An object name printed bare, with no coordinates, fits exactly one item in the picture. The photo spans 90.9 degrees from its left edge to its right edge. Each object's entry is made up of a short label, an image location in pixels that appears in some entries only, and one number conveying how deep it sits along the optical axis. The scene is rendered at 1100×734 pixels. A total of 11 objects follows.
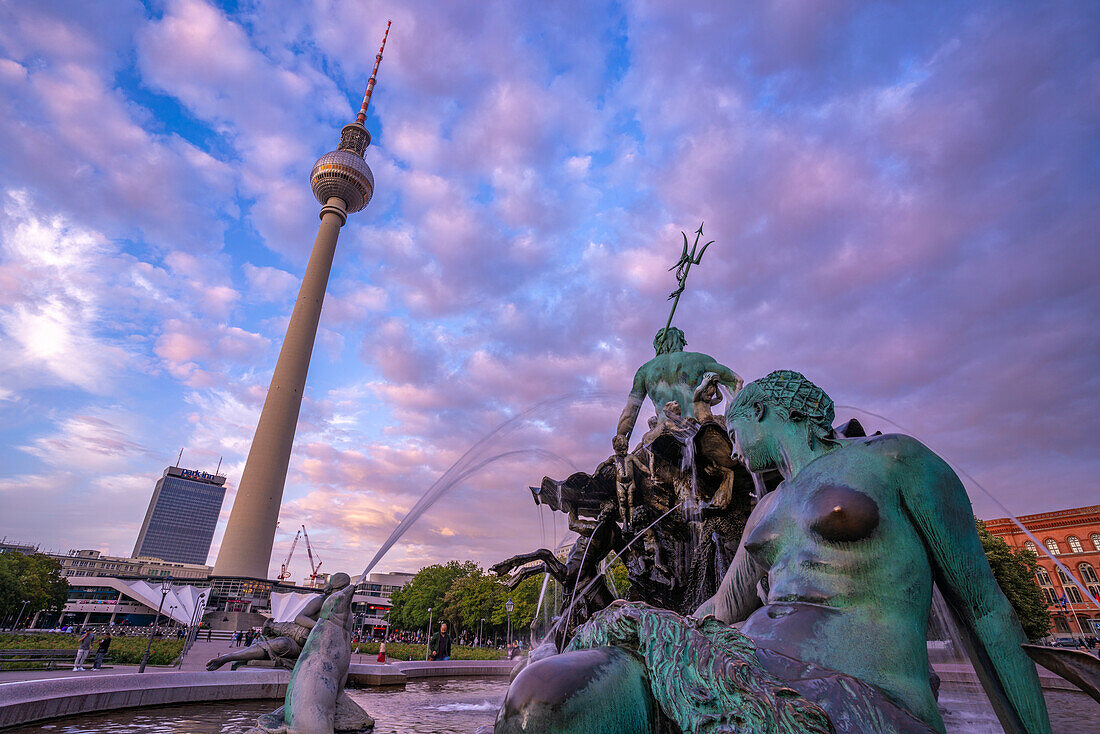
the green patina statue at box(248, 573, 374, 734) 5.54
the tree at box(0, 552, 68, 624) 47.00
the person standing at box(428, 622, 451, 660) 19.49
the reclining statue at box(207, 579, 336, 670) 9.75
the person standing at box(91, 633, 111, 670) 13.28
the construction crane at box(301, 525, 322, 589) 113.91
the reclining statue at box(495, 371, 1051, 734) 1.16
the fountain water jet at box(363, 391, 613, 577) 8.34
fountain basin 5.75
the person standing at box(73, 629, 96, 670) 12.30
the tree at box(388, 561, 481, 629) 64.12
